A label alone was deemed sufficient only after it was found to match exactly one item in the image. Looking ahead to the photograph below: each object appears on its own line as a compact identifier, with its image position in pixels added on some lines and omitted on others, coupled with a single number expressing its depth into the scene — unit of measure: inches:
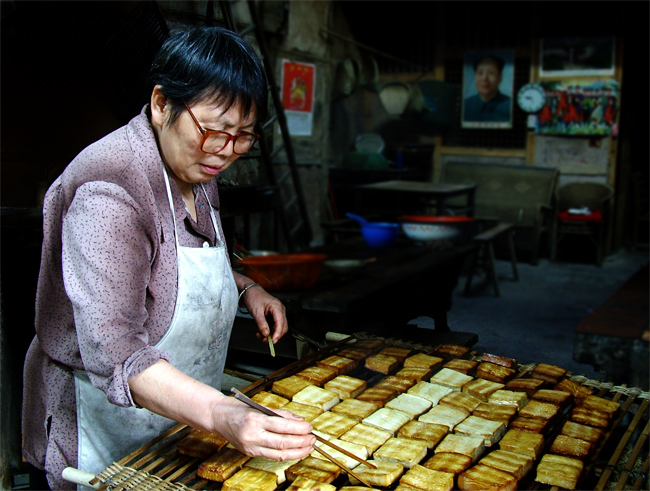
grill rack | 56.5
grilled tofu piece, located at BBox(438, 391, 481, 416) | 76.1
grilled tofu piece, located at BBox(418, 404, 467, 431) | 72.7
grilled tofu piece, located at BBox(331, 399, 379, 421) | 73.4
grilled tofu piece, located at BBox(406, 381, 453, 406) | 78.5
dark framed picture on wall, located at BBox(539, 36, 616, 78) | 333.7
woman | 55.0
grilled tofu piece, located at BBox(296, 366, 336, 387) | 80.2
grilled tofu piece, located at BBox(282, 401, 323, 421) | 71.8
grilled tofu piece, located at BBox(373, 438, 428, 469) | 63.5
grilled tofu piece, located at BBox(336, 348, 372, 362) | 87.8
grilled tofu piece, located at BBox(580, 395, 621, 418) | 73.3
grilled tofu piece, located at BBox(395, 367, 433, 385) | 82.2
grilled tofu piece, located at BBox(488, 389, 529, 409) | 76.4
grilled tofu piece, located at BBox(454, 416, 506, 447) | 69.2
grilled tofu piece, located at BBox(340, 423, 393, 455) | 66.4
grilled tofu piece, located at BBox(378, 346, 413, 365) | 88.1
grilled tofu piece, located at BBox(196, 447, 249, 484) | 59.0
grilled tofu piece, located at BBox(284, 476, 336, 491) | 56.8
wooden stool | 257.0
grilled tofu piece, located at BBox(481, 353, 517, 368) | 87.3
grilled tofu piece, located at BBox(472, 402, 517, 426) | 73.5
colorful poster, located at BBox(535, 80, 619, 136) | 336.5
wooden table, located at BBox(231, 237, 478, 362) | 104.3
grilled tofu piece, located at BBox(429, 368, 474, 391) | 81.7
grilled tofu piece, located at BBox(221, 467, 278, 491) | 57.3
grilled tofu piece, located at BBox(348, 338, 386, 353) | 91.4
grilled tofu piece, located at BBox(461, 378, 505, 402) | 79.1
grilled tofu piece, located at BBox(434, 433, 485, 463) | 65.7
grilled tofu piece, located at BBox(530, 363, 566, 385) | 82.7
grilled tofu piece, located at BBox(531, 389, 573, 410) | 76.0
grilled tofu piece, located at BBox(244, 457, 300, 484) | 60.8
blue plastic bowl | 177.2
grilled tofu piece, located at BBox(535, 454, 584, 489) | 58.6
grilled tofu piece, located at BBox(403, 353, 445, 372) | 85.3
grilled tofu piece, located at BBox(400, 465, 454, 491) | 58.6
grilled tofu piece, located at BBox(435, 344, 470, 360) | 91.3
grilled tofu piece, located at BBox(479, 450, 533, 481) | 61.2
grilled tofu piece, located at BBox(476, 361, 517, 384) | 83.8
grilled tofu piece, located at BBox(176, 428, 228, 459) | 62.0
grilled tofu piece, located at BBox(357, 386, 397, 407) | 77.1
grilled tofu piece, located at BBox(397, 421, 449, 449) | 68.6
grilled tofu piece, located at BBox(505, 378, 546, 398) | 79.4
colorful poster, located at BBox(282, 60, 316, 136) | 291.6
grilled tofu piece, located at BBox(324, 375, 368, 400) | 78.6
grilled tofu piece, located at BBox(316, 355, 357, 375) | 83.5
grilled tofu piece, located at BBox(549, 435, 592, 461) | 64.1
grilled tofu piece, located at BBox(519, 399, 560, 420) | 72.8
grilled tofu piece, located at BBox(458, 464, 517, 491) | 58.2
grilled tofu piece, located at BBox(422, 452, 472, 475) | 62.0
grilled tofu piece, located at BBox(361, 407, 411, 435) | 70.8
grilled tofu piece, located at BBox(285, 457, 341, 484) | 59.2
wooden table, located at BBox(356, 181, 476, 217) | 264.1
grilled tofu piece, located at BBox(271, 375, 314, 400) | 76.1
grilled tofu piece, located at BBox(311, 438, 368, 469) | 62.7
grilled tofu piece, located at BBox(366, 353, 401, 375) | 84.9
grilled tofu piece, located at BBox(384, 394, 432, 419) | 74.9
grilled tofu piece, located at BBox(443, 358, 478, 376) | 86.3
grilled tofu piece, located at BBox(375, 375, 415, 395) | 79.8
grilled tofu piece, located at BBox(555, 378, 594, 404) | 78.9
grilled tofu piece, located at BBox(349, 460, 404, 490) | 59.2
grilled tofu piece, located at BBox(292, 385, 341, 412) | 74.6
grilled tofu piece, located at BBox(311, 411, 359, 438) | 68.7
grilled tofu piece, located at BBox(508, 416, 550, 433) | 70.1
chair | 336.8
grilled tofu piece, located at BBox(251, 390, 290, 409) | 72.6
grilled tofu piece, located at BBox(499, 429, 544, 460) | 65.3
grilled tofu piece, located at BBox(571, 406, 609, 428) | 70.6
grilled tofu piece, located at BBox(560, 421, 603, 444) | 67.3
